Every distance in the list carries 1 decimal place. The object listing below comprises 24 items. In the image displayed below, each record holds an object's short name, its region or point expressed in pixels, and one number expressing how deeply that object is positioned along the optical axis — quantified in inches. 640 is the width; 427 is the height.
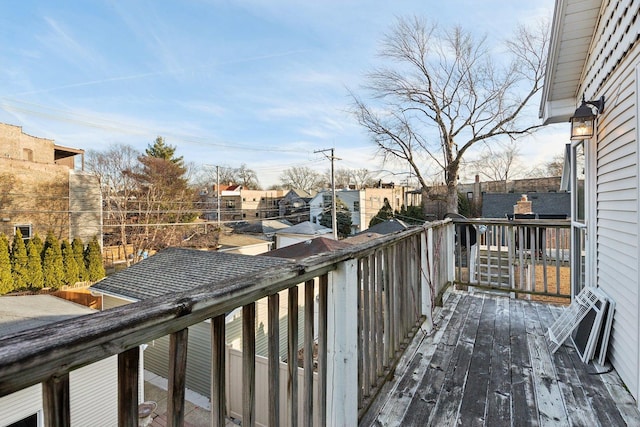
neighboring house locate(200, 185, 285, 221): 1208.8
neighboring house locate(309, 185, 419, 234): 1035.9
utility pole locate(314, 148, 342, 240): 591.7
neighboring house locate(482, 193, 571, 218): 598.2
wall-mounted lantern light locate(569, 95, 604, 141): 103.9
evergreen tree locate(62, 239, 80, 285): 508.4
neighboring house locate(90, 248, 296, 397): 263.1
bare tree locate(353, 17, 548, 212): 430.6
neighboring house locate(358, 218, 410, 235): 479.4
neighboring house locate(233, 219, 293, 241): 1027.9
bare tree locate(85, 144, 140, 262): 718.5
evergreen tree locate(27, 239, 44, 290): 477.1
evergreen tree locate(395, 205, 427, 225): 832.3
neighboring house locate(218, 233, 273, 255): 643.5
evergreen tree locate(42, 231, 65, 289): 487.8
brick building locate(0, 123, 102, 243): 543.8
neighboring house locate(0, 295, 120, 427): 191.3
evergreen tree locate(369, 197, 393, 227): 877.2
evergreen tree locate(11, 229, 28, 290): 466.9
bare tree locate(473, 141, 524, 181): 485.1
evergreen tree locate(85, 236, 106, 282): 545.2
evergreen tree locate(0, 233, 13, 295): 445.4
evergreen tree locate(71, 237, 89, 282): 527.1
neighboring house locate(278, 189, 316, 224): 1259.8
